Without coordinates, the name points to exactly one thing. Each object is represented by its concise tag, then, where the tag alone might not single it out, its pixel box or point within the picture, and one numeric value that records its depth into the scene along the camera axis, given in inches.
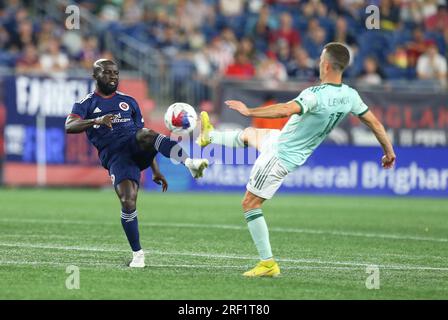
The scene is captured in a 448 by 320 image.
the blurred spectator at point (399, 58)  1052.5
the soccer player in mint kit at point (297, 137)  398.6
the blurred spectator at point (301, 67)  989.8
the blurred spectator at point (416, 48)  1050.7
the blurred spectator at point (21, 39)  995.3
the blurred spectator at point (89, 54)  982.4
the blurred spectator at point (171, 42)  1029.2
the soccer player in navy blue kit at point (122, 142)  422.3
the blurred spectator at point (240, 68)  991.6
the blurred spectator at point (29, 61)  969.5
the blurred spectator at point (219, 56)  1015.0
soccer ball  435.2
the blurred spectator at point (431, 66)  1019.3
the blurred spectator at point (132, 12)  1074.7
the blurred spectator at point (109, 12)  1072.7
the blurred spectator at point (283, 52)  1026.7
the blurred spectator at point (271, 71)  991.0
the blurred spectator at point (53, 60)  968.3
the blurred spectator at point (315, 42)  1032.2
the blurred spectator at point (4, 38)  998.4
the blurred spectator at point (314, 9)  1083.9
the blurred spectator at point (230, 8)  1085.1
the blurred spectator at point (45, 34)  986.1
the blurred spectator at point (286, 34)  1038.4
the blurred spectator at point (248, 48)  995.9
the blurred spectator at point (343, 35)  1029.2
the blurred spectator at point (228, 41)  1021.8
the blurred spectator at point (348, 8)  1102.4
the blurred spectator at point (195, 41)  1031.0
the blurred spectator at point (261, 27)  1061.8
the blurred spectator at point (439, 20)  1096.8
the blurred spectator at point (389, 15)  1086.4
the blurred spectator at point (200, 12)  1074.1
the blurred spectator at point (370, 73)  1000.2
